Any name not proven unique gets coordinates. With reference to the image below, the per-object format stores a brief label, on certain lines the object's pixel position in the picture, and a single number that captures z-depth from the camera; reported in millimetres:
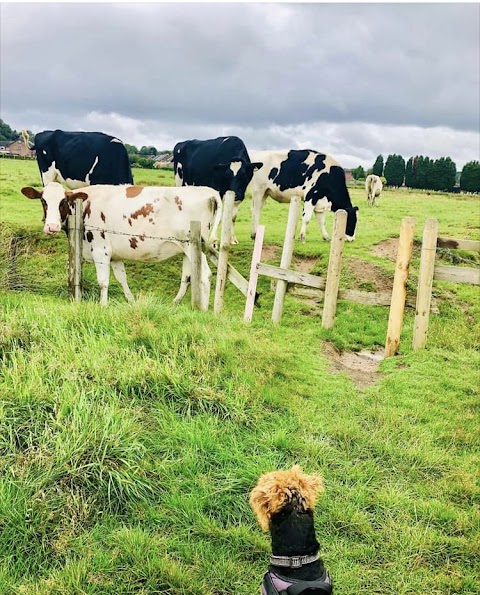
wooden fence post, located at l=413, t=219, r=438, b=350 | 6844
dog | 2482
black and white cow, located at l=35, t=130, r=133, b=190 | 12617
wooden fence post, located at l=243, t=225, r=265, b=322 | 8242
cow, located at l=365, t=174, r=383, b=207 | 22328
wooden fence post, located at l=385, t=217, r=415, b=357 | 6910
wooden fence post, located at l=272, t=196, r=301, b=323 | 8023
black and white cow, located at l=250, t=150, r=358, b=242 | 13242
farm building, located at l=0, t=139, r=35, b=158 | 84631
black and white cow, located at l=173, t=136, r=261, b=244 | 12586
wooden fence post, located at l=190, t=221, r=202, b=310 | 8282
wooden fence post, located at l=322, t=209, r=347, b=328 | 7586
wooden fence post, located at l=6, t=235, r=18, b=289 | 8008
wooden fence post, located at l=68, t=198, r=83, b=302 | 8523
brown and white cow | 8828
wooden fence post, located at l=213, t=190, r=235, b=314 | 8477
